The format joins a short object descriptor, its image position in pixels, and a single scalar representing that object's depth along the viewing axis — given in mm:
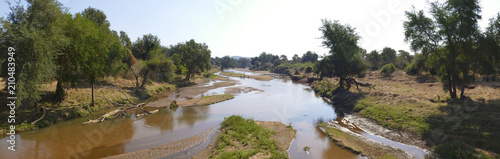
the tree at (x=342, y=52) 43219
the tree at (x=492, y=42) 21672
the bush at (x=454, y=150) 14688
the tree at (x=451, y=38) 22078
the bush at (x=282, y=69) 133450
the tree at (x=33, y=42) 17841
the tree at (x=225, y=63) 191150
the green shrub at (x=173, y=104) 32781
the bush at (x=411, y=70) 54438
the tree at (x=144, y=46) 59688
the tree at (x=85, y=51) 23830
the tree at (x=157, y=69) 44938
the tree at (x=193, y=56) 66438
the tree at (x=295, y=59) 183238
